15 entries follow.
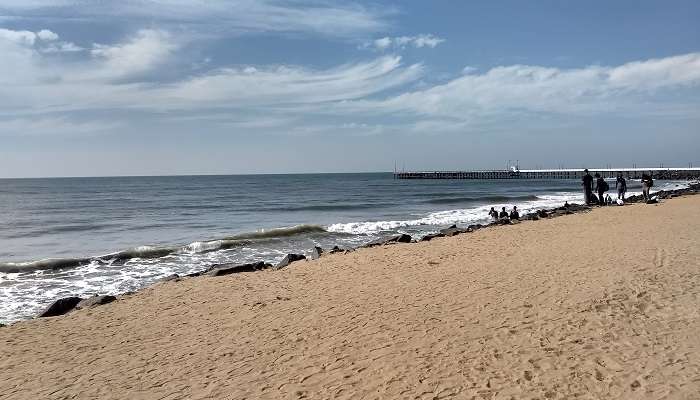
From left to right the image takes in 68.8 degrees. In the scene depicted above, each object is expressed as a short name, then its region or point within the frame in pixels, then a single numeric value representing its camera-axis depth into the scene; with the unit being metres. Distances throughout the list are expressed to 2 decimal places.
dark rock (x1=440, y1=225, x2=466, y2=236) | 17.23
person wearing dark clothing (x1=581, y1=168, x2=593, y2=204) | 26.72
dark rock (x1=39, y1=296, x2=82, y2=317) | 8.65
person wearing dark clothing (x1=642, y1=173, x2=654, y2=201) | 26.43
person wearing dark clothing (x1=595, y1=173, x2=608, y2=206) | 26.22
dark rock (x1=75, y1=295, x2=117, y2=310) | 8.95
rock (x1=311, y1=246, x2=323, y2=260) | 13.49
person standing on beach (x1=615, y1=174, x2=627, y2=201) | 27.74
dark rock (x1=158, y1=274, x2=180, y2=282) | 11.19
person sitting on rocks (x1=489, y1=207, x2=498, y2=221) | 25.82
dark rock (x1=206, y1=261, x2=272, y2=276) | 11.42
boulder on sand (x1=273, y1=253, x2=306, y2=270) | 12.32
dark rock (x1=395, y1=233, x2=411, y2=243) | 15.63
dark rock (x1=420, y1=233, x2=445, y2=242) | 16.06
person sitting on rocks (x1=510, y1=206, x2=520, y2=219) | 23.20
